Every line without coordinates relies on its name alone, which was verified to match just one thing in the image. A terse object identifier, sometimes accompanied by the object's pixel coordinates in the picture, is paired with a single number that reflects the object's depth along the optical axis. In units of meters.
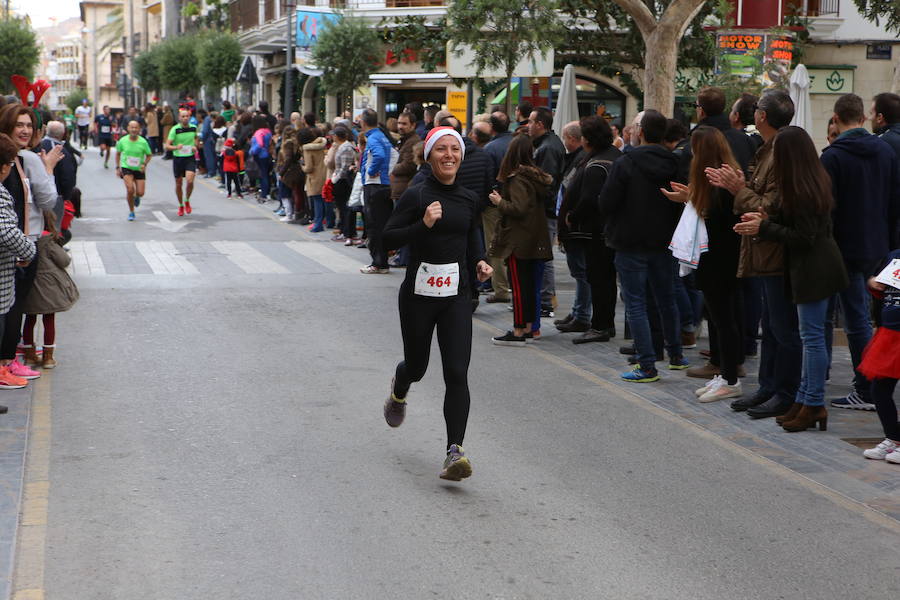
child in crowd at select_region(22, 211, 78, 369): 8.45
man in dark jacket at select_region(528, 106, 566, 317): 11.82
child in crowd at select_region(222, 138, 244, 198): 26.48
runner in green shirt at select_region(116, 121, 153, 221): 20.70
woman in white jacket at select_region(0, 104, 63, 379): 8.17
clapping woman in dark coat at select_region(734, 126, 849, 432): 7.07
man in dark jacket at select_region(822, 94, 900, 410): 7.56
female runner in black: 6.28
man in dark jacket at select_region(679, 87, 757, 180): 9.04
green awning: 29.50
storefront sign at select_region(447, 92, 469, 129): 21.11
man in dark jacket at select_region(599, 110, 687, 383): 8.90
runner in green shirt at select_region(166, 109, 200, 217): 22.22
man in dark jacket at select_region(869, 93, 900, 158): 8.23
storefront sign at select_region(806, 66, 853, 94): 31.75
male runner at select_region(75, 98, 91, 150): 48.66
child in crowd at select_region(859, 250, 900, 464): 6.74
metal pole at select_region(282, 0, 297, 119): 33.50
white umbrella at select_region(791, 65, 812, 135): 12.86
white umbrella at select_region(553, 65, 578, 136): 15.47
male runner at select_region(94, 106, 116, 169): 39.47
